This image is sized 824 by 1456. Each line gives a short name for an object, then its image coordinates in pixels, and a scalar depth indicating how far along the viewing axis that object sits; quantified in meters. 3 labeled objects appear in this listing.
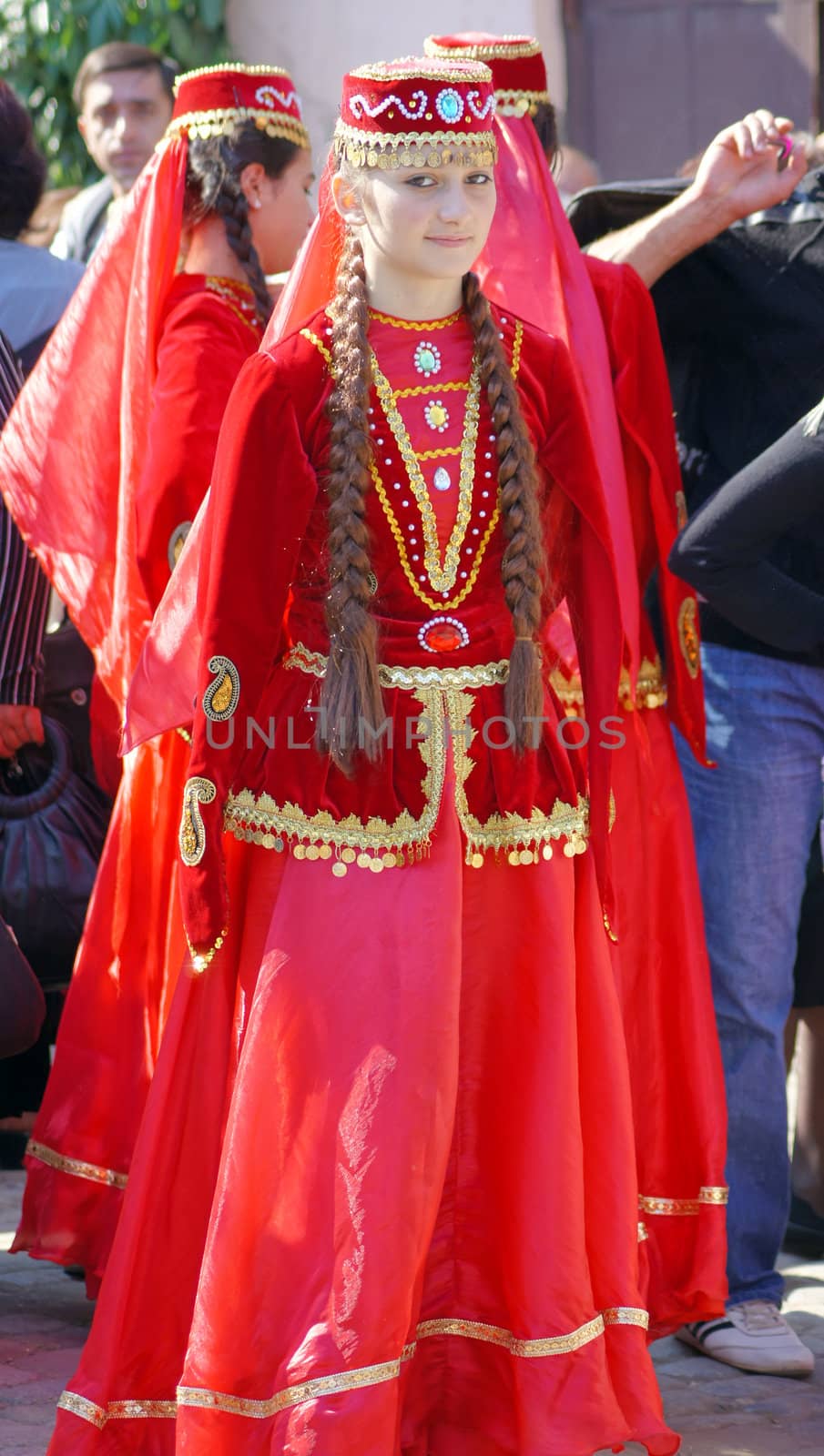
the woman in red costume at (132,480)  6.81
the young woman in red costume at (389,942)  5.31
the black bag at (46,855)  7.63
